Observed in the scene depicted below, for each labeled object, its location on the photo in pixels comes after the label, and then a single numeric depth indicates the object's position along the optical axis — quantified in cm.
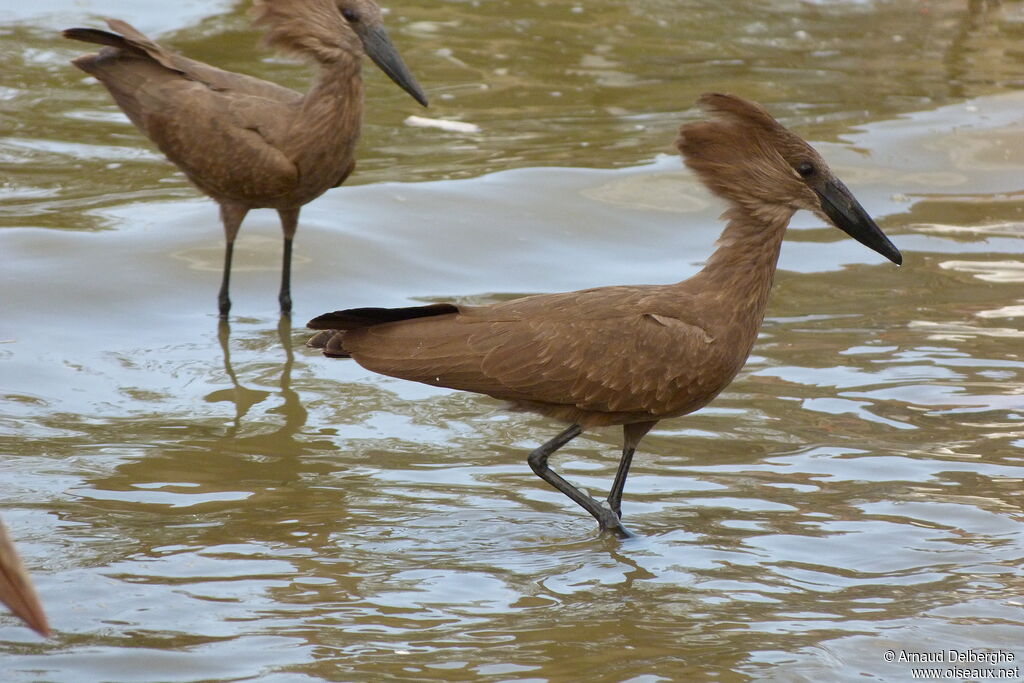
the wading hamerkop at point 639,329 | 1150
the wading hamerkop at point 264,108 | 1647
